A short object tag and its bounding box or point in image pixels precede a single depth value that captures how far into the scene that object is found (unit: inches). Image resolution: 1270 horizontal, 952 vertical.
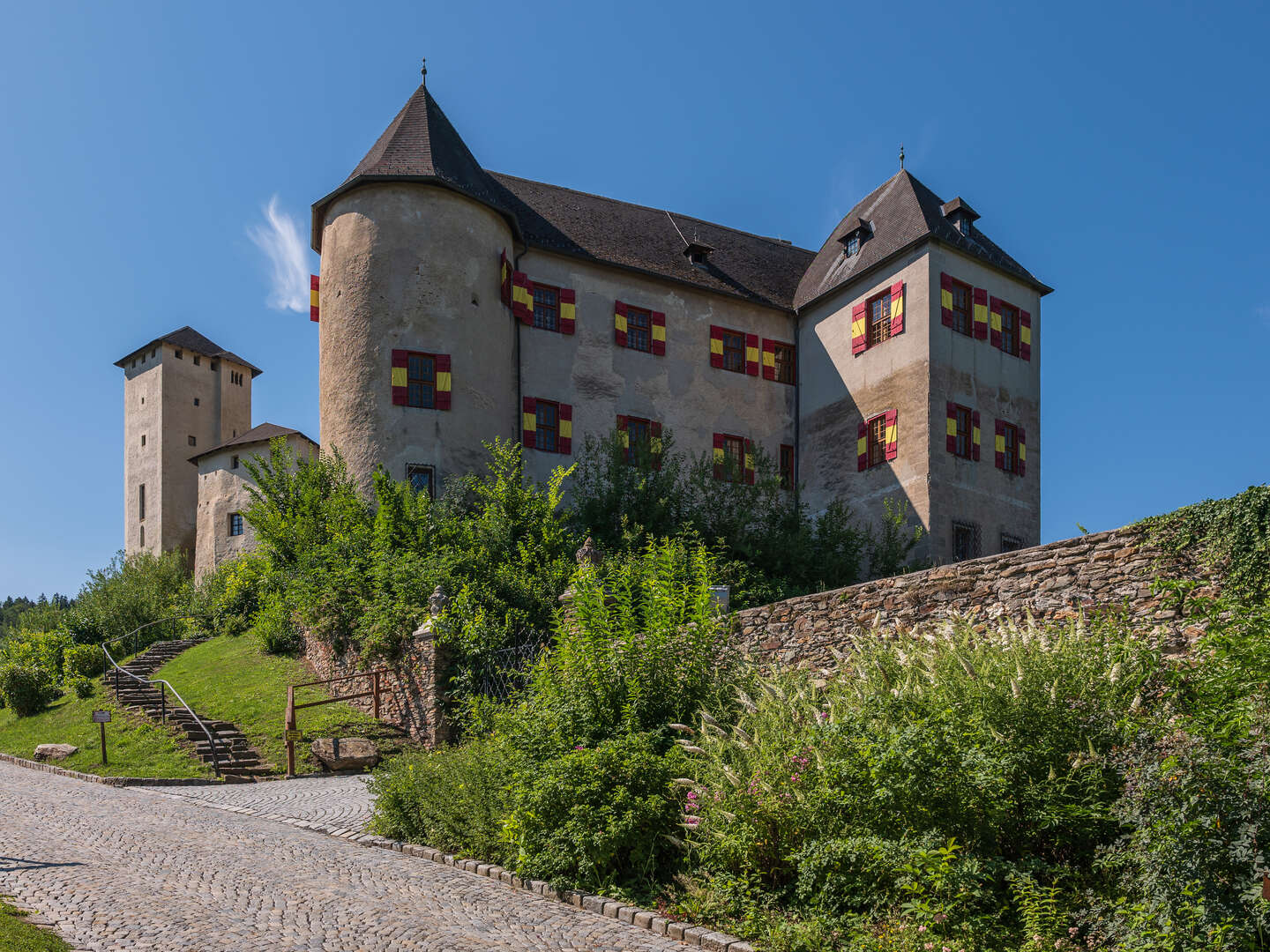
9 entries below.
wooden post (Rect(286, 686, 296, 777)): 615.6
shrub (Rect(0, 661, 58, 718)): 932.0
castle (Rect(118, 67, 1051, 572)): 993.5
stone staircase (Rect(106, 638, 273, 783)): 626.8
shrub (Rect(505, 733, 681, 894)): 329.7
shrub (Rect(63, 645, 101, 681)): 1028.5
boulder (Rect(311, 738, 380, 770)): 627.5
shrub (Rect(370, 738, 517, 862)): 377.7
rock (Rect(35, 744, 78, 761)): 708.5
